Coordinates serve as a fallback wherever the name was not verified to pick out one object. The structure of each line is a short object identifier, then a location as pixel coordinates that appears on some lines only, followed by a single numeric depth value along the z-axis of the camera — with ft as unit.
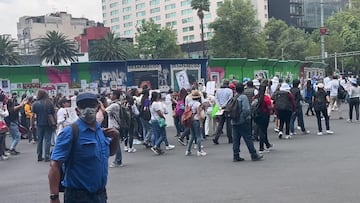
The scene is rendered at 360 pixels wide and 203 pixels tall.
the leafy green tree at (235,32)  240.32
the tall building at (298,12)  433.48
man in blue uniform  15.57
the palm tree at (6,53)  285.02
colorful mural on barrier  81.66
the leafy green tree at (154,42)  290.97
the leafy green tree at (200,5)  233.76
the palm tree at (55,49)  300.89
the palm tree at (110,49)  303.48
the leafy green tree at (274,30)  307.37
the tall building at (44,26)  489.67
